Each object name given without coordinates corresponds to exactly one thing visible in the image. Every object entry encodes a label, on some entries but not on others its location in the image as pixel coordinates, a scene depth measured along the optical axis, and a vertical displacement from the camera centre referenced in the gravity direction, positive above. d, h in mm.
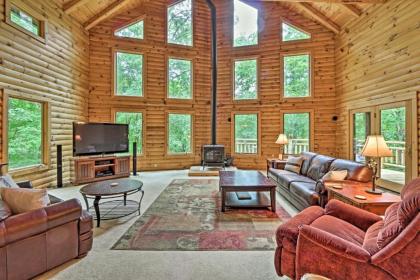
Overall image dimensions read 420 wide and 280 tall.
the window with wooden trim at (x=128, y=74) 7930 +2173
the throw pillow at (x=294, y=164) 5336 -564
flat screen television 6209 +40
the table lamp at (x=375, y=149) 2873 -115
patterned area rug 2795 -1198
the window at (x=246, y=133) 8523 +229
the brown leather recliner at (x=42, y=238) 1967 -896
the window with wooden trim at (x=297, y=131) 8047 +282
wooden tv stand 6102 -774
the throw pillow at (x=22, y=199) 2256 -557
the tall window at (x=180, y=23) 8547 +4124
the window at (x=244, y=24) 8570 +4098
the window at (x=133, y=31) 7918 +3593
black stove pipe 8062 +2043
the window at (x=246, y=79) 8523 +2124
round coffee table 3389 -748
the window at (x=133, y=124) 7939 +512
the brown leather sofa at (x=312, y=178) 3546 -714
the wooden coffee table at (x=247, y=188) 3888 -775
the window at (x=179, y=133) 8516 +230
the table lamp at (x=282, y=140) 7141 -15
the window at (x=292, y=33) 8039 +3551
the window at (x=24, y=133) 4766 +140
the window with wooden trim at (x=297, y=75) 8031 +2142
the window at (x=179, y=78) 8531 +2167
